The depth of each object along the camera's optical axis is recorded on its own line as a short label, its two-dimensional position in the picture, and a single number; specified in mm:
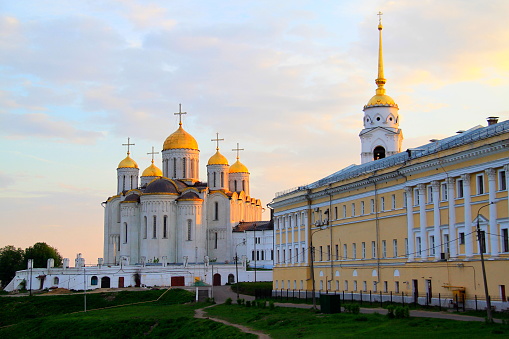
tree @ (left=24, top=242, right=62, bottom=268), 123062
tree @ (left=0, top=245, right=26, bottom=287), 122938
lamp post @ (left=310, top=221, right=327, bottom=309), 65188
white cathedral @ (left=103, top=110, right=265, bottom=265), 110000
